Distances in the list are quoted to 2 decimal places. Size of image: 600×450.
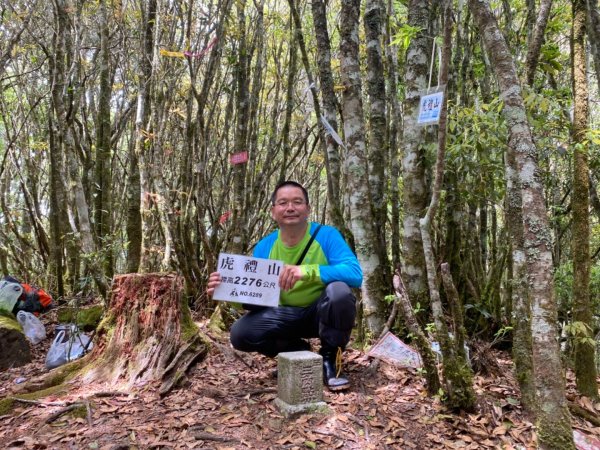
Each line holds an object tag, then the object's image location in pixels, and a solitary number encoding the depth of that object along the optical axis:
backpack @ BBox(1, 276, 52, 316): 5.11
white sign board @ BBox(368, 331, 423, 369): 3.23
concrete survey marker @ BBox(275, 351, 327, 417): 2.45
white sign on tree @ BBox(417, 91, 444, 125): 2.48
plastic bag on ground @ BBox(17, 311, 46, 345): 4.96
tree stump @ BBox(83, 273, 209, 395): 3.08
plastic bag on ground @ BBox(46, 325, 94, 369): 3.79
